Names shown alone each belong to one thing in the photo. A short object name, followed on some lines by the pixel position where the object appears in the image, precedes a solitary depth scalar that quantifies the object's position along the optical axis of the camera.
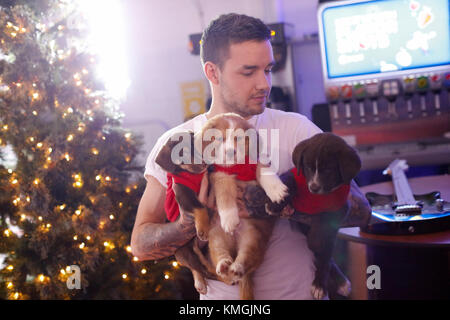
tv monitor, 1.95
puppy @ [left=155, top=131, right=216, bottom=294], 1.05
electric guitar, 1.29
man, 1.10
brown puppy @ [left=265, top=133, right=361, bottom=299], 1.00
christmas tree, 1.94
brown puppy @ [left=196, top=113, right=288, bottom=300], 1.03
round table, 1.29
